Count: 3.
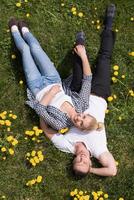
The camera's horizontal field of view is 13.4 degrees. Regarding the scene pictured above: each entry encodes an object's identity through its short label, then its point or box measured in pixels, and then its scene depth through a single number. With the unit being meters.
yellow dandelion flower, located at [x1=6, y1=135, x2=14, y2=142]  7.33
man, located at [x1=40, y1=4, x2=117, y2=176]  7.28
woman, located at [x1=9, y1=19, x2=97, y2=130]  7.23
